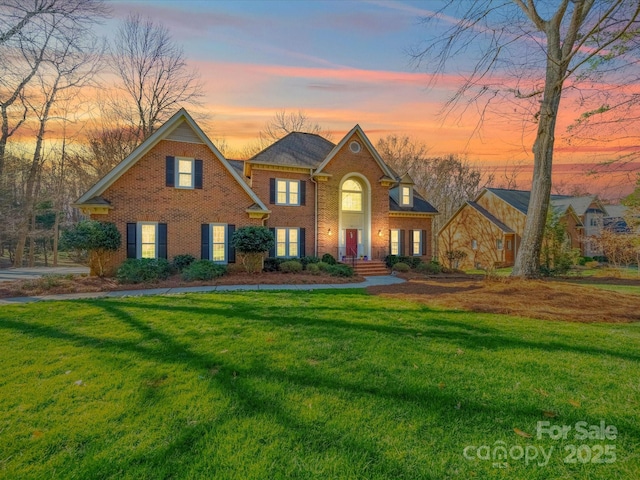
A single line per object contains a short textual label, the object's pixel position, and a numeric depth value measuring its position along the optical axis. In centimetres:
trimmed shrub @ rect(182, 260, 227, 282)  1311
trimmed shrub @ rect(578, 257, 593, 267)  3020
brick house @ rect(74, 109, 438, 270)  1418
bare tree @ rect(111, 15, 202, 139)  2564
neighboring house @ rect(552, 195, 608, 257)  3588
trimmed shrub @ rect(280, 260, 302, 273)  1650
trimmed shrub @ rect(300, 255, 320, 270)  1805
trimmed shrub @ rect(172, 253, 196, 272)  1434
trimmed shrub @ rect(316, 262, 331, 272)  1666
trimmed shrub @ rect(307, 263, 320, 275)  1624
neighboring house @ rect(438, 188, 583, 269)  2975
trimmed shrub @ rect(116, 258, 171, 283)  1250
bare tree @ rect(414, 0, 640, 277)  978
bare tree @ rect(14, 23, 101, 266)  1985
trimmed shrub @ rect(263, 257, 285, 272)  1687
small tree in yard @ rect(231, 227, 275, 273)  1484
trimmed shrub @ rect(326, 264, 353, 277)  1613
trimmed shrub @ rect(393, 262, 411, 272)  1902
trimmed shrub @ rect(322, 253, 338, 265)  1833
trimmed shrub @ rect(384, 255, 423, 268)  2009
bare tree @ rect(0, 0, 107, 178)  1267
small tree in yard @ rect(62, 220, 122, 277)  1222
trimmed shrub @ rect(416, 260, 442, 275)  1937
